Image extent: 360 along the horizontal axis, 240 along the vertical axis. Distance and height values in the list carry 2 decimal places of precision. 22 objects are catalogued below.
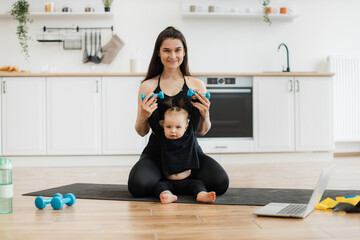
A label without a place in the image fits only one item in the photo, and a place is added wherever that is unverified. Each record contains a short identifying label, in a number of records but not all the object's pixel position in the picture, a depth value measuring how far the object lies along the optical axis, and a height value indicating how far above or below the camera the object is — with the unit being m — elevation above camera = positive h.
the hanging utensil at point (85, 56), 4.85 +0.71
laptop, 1.61 -0.35
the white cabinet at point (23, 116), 4.29 +0.06
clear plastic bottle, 1.62 -0.22
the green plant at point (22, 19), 4.68 +1.11
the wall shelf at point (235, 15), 4.87 +1.17
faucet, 4.77 +0.74
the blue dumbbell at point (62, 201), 1.83 -0.34
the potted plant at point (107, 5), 4.79 +1.26
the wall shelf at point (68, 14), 4.74 +1.16
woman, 2.14 +0.08
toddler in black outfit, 2.11 -0.16
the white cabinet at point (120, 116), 4.34 +0.05
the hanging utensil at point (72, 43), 4.83 +0.86
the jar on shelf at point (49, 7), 4.78 +1.24
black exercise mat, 2.02 -0.38
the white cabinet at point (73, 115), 4.31 +0.06
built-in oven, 4.44 +0.06
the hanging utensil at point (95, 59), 4.86 +0.68
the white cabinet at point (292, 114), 4.47 +0.05
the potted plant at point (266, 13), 4.90 +1.19
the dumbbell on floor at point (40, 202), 1.83 -0.34
